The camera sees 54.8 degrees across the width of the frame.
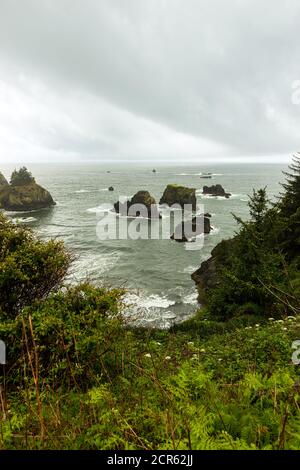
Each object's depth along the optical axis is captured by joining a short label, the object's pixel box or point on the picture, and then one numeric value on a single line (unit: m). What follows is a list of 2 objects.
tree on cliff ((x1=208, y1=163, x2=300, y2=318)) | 13.91
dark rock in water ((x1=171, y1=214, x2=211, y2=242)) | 41.94
